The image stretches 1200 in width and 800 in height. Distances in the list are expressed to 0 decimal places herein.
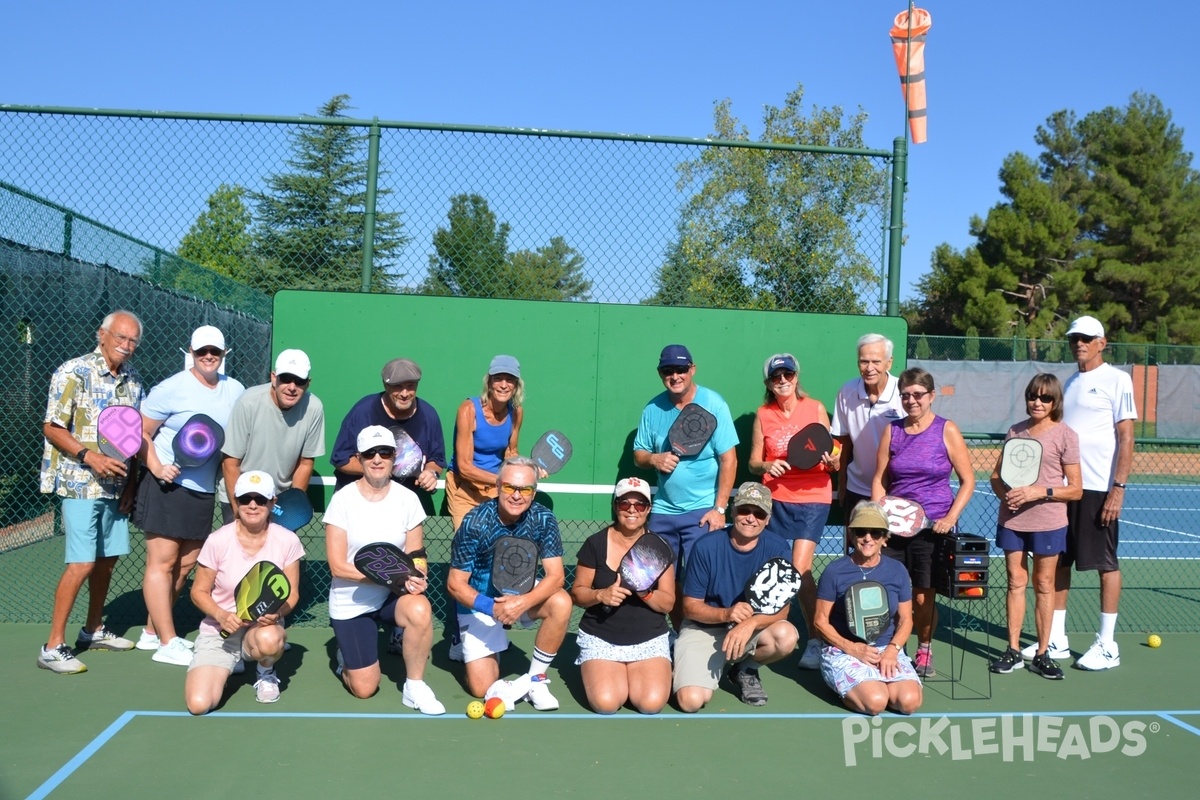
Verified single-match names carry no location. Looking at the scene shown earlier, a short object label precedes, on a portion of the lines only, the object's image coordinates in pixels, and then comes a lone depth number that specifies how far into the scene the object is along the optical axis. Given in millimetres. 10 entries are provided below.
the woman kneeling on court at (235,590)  5117
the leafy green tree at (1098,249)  33594
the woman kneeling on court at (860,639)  5324
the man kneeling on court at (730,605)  5418
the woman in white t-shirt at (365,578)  5262
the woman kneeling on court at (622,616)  5332
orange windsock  8250
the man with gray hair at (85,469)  5594
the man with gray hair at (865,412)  6078
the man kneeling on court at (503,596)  5297
